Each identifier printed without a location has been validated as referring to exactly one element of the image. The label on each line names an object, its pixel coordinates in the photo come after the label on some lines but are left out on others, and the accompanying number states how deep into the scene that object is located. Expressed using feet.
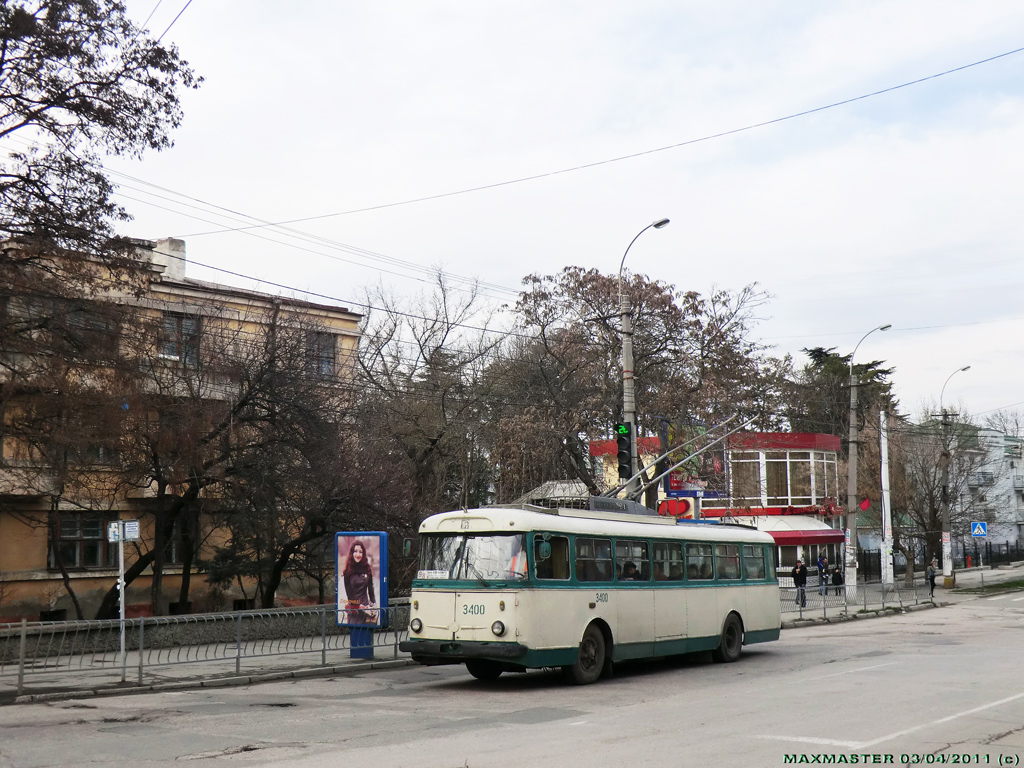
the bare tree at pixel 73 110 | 56.03
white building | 194.18
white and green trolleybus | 51.67
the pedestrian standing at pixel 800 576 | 128.26
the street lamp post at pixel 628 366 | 79.97
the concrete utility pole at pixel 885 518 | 139.54
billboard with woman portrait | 66.39
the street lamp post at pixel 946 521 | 162.71
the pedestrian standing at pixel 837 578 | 154.61
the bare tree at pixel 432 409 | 121.39
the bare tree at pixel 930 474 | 168.87
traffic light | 79.20
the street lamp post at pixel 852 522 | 124.47
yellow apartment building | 59.62
